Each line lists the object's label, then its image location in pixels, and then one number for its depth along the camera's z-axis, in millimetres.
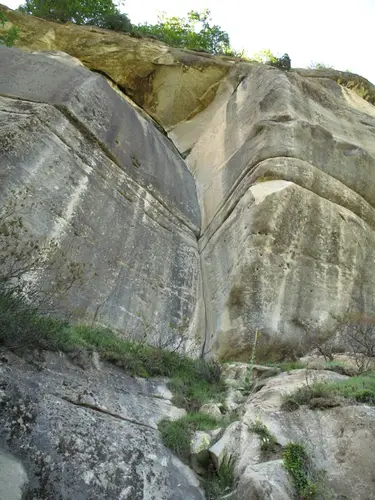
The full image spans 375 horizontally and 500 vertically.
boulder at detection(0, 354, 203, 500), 4090
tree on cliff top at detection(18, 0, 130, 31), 18438
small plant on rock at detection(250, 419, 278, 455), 4750
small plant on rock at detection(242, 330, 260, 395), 6521
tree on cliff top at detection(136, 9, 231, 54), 20328
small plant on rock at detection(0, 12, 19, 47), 10008
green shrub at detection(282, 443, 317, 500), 4176
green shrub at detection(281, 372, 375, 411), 5234
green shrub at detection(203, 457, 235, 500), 4477
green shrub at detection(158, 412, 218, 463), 5023
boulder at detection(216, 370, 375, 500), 4211
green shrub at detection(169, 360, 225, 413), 6113
